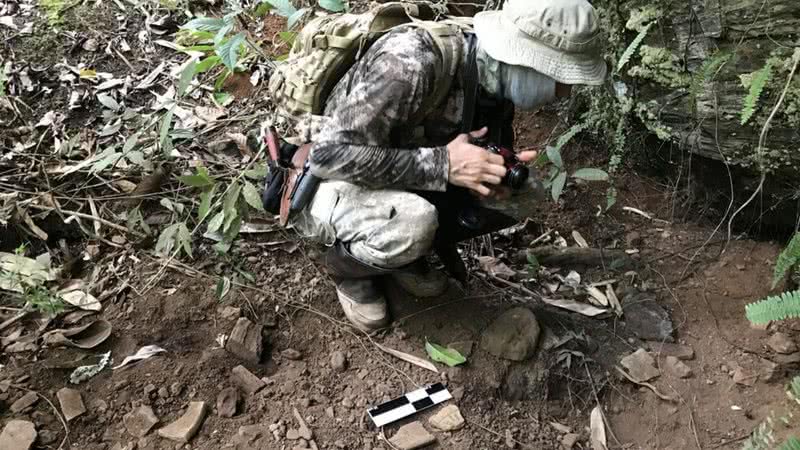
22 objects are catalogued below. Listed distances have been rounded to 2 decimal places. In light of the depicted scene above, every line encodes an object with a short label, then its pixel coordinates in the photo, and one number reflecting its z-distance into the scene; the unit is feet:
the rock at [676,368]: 10.09
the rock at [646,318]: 10.85
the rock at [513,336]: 10.11
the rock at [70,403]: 9.09
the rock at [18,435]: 8.57
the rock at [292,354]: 10.27
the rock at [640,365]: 10.15
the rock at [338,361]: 10.09
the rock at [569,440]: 9.45
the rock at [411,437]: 9.02
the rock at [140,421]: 8.99
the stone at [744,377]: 9.89
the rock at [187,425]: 8.88
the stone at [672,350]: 10.42
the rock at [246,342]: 10.18
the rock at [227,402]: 9.30
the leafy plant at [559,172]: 11.21
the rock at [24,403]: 9.15
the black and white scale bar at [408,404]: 9.37
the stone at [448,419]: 9.31
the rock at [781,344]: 10.09
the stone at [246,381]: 9.68
